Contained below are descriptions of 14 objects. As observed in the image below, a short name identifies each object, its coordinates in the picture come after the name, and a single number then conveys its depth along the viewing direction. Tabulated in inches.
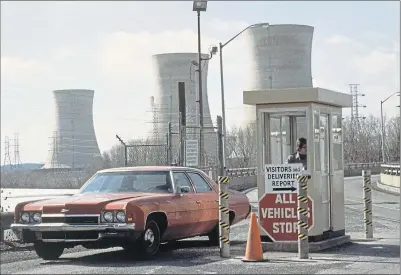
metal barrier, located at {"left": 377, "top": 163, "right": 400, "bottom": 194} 1638.9
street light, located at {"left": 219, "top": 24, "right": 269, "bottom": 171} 1441.6
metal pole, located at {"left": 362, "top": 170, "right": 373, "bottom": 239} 557.0
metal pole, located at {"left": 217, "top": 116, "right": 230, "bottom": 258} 450.9
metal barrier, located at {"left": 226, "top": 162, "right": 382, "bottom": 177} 2095.5
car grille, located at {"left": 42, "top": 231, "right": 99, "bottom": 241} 424.5
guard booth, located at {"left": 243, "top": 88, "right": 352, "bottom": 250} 495.5
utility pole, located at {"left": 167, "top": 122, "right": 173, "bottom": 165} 839.1
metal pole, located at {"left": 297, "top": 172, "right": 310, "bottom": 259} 442.0
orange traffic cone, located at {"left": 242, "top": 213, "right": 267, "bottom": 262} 433.4
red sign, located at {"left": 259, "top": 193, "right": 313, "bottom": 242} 490.6
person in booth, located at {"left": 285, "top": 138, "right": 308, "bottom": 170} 504.4
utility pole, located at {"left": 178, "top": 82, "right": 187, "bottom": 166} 903.1
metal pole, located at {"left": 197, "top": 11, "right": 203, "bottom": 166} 1045.8
